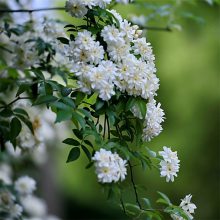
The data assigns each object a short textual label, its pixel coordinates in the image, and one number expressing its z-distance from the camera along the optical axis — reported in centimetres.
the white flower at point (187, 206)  143
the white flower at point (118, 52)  138
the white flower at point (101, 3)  143
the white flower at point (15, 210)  178
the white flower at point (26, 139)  171
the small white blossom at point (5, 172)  200
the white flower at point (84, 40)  138
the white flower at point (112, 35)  139
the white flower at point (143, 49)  141
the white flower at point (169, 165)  140
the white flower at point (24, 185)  191
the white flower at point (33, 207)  237
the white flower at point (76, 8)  143
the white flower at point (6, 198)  179
